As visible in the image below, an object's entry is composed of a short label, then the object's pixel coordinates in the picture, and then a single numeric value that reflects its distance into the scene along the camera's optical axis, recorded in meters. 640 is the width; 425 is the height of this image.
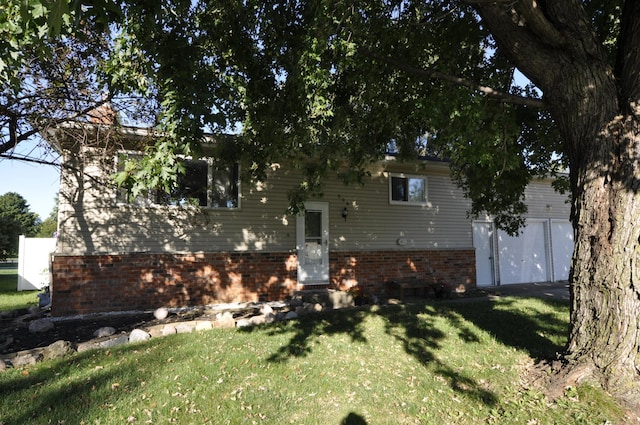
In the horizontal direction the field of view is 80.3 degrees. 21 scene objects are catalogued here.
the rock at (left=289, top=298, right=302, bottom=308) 8.41
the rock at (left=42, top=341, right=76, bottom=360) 5.02
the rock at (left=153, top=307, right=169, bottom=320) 7.32
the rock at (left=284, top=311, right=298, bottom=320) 6.98
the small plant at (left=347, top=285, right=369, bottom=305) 9.12
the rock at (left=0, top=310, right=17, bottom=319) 8.09
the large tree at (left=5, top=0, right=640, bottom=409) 3.66
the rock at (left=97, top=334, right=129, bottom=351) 5.47
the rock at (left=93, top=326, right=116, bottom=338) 6.10
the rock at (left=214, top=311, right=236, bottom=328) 6.45
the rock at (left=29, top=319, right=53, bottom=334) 6.54
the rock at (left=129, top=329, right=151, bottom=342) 5.70
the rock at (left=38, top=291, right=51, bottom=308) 8.95
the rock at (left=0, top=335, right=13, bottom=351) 5.69
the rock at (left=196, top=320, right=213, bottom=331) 6.27
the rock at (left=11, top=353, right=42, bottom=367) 4.77
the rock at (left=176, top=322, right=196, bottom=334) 6.19
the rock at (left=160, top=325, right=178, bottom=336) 6.05
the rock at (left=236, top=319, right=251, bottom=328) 6.45
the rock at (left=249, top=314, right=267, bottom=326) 6.59
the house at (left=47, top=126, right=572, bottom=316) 7.91
